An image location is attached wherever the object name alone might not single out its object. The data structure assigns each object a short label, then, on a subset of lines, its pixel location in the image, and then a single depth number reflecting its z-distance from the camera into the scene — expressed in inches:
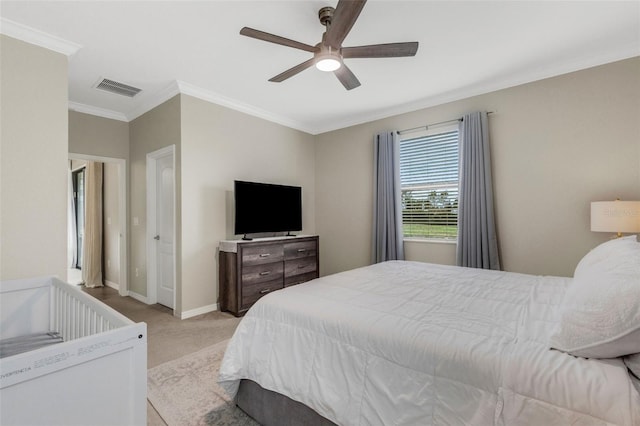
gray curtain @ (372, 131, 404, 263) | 158.9
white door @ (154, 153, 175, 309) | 148.1
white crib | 33.9
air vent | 126.5
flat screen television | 144.4
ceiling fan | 73.5
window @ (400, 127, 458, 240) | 147.9
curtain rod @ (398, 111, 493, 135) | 143.7
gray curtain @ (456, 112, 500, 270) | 129.2
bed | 34.9
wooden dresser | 134.8
